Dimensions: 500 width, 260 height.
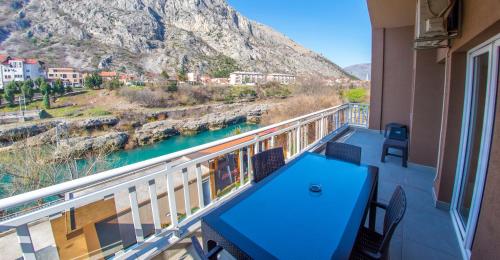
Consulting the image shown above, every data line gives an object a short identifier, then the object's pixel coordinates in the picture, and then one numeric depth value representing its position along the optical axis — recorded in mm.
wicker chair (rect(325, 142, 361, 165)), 2493
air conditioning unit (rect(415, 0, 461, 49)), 2023
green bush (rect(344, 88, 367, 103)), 13573
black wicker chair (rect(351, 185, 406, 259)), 1198
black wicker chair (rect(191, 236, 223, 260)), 937
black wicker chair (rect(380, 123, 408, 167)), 4055
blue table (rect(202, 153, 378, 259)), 1178
